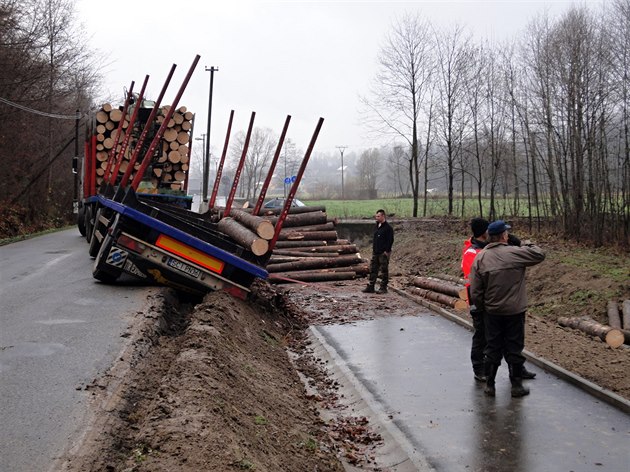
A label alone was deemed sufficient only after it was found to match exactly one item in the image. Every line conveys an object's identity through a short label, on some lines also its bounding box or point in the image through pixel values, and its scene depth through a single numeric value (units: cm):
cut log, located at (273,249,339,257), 1712
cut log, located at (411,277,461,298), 1275
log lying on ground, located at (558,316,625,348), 944
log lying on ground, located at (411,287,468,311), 1174
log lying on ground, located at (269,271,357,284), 1606
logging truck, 1080
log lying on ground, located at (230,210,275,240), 1105
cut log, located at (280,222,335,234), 1831
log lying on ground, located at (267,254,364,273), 1638
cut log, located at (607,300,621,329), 1095
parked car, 3218
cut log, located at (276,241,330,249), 1762
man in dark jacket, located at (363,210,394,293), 1389
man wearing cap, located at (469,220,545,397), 687
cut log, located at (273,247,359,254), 1741
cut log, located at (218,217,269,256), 1099
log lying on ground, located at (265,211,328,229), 1838
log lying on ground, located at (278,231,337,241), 1777
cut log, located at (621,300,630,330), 1069
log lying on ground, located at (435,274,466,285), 1405
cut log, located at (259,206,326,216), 1863
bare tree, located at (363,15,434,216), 3269
